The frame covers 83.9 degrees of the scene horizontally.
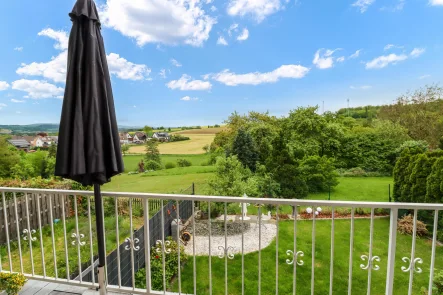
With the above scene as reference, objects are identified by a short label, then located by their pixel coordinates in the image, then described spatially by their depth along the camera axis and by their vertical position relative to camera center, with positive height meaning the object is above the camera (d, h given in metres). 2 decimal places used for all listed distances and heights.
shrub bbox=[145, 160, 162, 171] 8.77 -1.38
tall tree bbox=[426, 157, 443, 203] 5.65 -1.41
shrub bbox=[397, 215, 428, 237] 6.61 -2.79
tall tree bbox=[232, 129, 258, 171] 9.80 -0.96
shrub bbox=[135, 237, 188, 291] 3.98 -2.54
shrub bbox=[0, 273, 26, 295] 1.94 -1.22
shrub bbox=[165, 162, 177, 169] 9.23 -1.45
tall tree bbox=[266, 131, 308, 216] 8.97 -1.81
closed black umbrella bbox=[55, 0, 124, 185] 1.52 +0.14
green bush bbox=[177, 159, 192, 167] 9.41 -1.39
